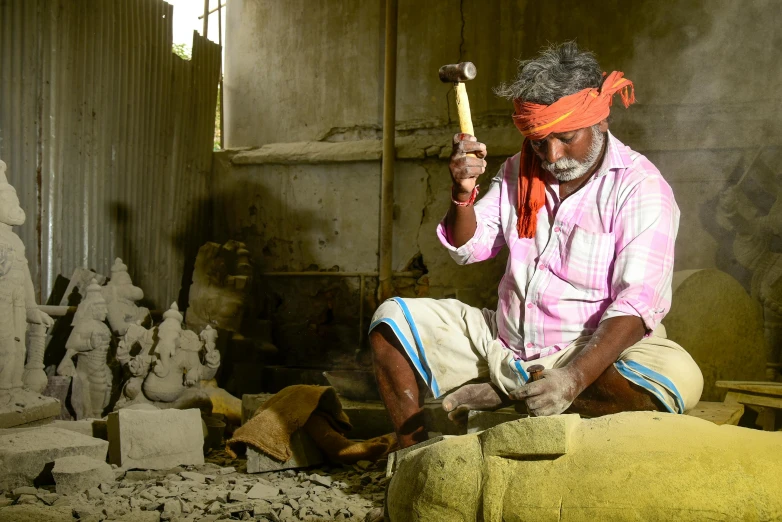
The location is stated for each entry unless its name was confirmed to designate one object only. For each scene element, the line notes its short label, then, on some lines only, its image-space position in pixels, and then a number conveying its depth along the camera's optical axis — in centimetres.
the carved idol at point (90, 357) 525
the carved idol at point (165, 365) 506
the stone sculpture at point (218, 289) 675
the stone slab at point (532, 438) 208
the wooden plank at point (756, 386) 367
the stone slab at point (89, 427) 457
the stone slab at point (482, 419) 295
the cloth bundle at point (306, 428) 388
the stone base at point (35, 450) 363
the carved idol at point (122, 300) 572
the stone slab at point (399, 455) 243
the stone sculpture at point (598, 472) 188
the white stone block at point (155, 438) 402
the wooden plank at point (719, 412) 334
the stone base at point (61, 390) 521
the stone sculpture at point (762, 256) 543
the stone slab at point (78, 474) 352
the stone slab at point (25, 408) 434
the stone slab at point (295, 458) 390
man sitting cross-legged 268
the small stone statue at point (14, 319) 453
